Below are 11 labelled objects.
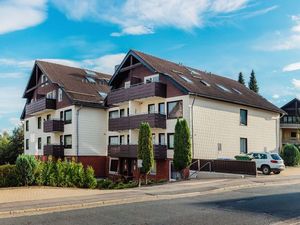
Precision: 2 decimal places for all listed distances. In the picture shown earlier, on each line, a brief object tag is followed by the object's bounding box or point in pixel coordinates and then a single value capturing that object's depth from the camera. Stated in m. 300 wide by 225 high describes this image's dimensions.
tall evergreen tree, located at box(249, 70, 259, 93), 56.43
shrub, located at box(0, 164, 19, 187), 14.59
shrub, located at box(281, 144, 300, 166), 27.87
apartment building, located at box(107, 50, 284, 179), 22.37
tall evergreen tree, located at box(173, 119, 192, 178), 20.22
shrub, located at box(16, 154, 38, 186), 14.75
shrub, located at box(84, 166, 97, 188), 16.76
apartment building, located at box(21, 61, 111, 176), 27.40
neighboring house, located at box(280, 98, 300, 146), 41.40
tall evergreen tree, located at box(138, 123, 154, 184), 19.99
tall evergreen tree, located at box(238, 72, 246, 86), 55.06
